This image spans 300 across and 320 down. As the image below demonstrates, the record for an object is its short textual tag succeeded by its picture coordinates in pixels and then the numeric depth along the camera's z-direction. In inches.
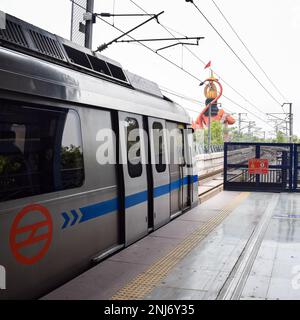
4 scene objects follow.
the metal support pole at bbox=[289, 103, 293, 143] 1945.7
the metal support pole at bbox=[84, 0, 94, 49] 428.6
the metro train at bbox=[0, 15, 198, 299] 152.9
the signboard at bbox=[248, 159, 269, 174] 538.3
